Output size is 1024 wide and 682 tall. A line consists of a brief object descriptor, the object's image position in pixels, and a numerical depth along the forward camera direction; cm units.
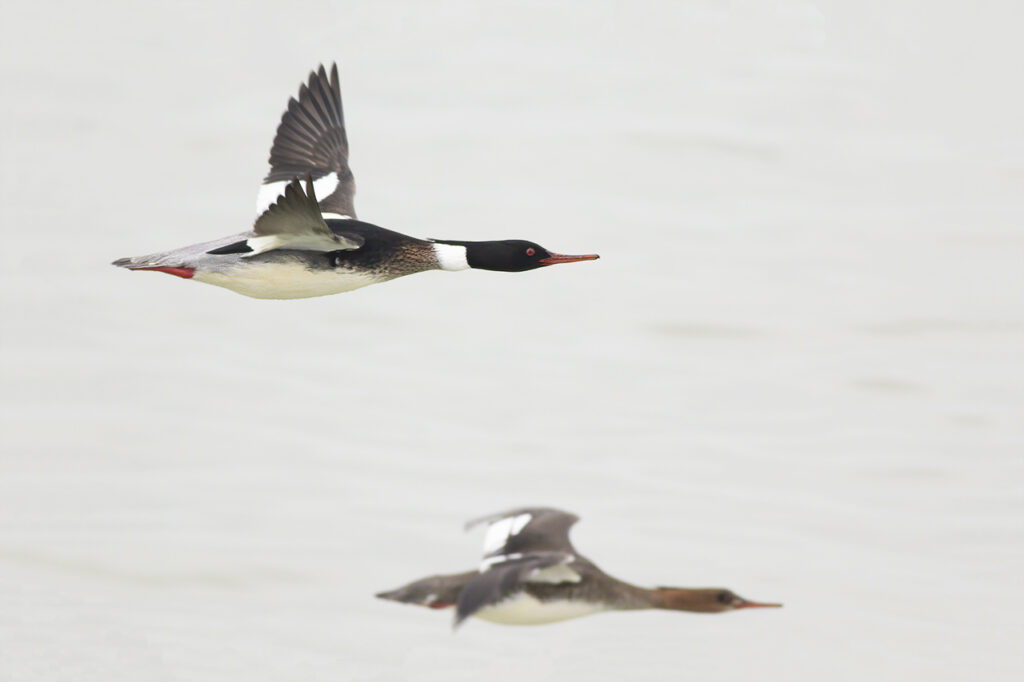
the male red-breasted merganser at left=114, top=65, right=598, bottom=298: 1443
